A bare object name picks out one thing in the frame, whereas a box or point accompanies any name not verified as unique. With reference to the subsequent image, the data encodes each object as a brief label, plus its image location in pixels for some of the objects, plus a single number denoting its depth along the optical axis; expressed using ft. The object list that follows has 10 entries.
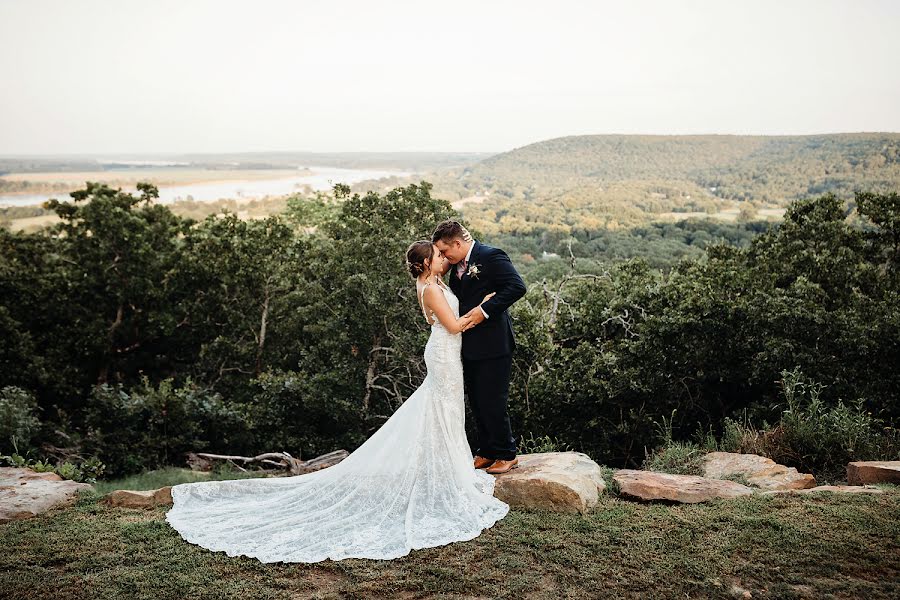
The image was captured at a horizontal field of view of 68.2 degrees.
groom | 18.62
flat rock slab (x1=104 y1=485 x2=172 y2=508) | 19.26
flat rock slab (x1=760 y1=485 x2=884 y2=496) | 17.73
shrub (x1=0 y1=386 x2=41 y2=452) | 35.37
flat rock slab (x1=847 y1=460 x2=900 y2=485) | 18.89
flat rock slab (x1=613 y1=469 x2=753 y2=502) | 17.83
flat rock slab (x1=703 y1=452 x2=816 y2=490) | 19.49
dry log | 33.81
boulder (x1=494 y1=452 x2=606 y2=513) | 17.21
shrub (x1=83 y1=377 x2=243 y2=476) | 40.16
